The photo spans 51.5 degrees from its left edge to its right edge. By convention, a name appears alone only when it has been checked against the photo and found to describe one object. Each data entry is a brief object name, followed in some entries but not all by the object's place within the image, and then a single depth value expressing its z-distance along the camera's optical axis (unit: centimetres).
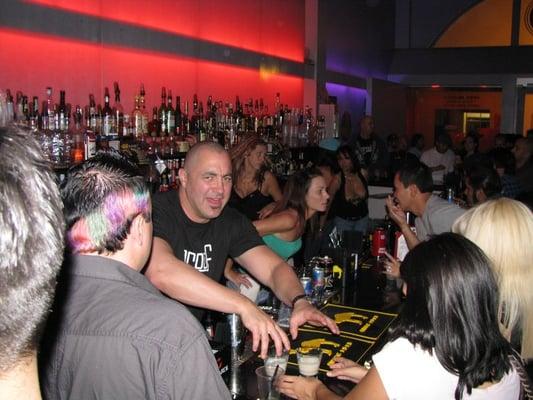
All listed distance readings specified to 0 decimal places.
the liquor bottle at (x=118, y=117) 418
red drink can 388
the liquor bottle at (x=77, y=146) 366
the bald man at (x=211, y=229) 245
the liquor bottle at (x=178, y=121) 492
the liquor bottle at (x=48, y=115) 370
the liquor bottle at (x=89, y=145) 362
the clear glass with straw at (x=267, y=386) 177
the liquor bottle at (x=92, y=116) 401
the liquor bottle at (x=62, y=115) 379
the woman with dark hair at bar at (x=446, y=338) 165
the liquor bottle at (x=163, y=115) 474
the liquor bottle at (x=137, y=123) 438
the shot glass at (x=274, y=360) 190
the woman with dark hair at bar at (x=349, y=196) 600
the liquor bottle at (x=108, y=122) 406
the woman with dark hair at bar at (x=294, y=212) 362
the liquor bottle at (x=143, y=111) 444
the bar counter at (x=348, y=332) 198
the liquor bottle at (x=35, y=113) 356
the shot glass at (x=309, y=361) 198
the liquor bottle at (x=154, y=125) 462
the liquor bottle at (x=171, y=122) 473
